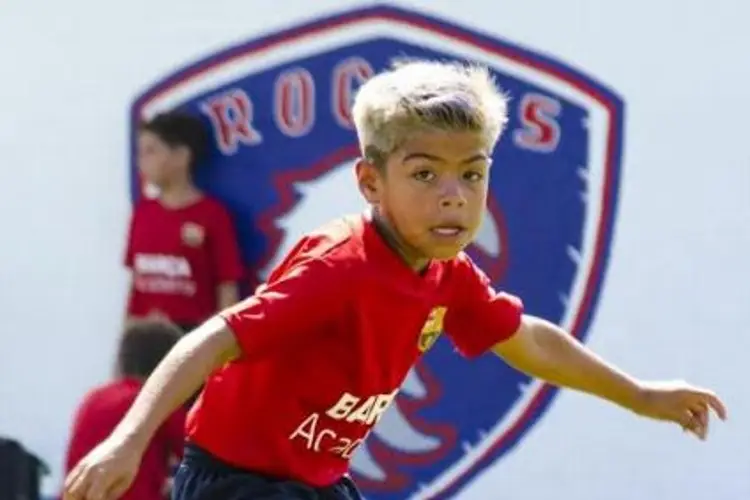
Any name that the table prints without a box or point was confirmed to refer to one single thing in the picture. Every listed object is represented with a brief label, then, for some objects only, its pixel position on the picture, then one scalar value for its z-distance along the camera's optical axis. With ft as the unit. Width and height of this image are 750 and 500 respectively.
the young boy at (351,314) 26.76
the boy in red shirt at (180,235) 50.01
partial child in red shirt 40.68
